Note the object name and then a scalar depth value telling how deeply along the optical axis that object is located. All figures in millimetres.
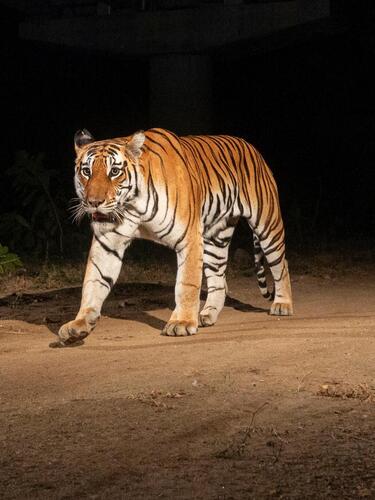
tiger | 5582
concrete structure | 13211
